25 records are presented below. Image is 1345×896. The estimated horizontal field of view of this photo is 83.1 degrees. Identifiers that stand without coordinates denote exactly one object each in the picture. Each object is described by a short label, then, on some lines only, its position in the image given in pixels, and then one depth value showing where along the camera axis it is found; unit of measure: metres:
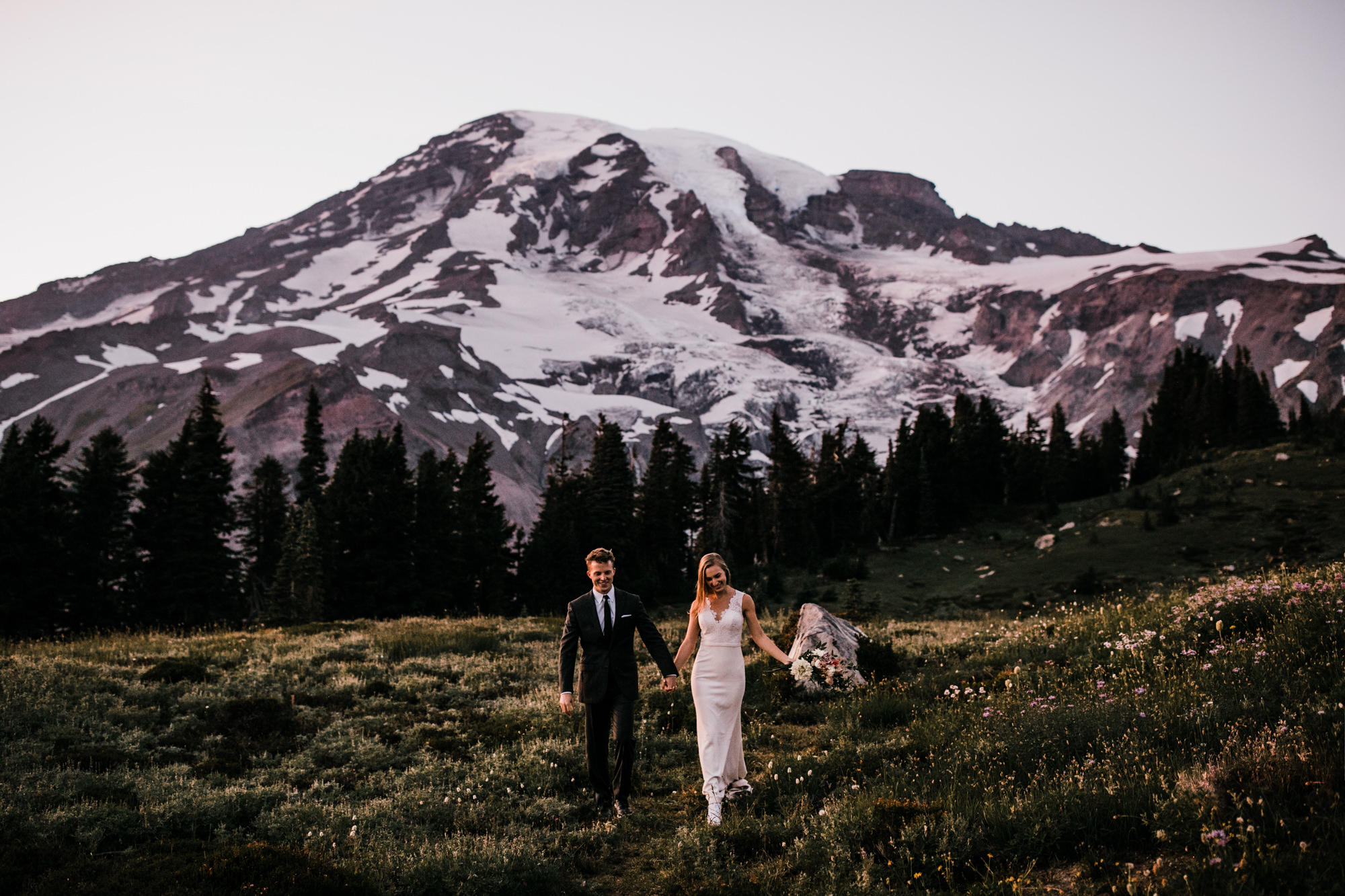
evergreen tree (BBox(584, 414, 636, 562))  70.38
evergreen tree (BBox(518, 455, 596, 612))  62.22
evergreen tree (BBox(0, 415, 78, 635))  43.56
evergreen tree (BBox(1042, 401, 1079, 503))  91.56
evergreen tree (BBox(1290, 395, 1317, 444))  63.09
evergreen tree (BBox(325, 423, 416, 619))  53.94
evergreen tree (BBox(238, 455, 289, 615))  65.44
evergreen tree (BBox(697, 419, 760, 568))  69.50
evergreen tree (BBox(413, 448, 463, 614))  56.97
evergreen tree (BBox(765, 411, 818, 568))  75.56
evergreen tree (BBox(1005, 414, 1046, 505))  92.06
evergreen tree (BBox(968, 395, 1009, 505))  90.25
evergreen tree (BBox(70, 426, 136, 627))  47.69
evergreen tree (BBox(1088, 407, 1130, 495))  96.88
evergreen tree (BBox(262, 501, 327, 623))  45.53
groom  8.92
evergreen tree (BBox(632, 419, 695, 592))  73.00
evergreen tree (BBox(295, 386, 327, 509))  67.94
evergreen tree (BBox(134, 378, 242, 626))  53.72
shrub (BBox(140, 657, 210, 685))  14.29
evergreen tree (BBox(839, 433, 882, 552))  82.12
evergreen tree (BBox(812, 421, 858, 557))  82.19
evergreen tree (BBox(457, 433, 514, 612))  62.94
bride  8.63
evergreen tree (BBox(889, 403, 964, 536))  77.38
